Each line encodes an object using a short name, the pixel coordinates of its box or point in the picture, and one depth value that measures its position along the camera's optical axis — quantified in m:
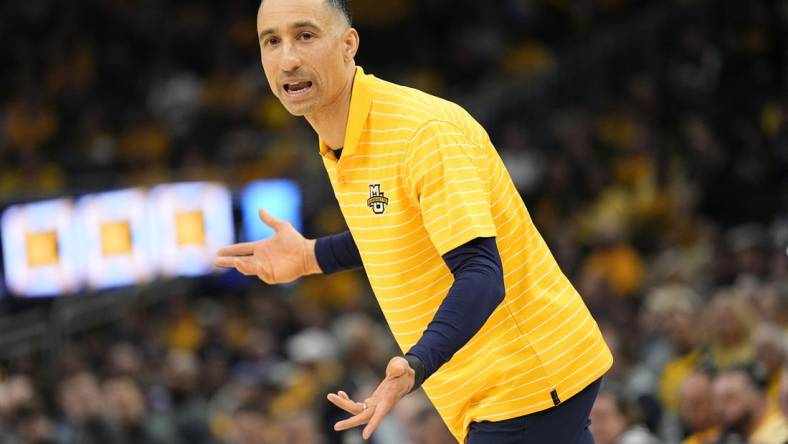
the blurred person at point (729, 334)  14.48
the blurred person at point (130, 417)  17.42
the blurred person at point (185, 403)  17.94
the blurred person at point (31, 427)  16.30
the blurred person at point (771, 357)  13.41
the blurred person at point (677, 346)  14.91
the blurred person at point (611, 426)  11.44
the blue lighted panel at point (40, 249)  21.91
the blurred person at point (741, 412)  11.20
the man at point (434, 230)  6.07
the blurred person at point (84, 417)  17.37
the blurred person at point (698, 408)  11.79
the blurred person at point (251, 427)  15.30
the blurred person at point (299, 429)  13.95
